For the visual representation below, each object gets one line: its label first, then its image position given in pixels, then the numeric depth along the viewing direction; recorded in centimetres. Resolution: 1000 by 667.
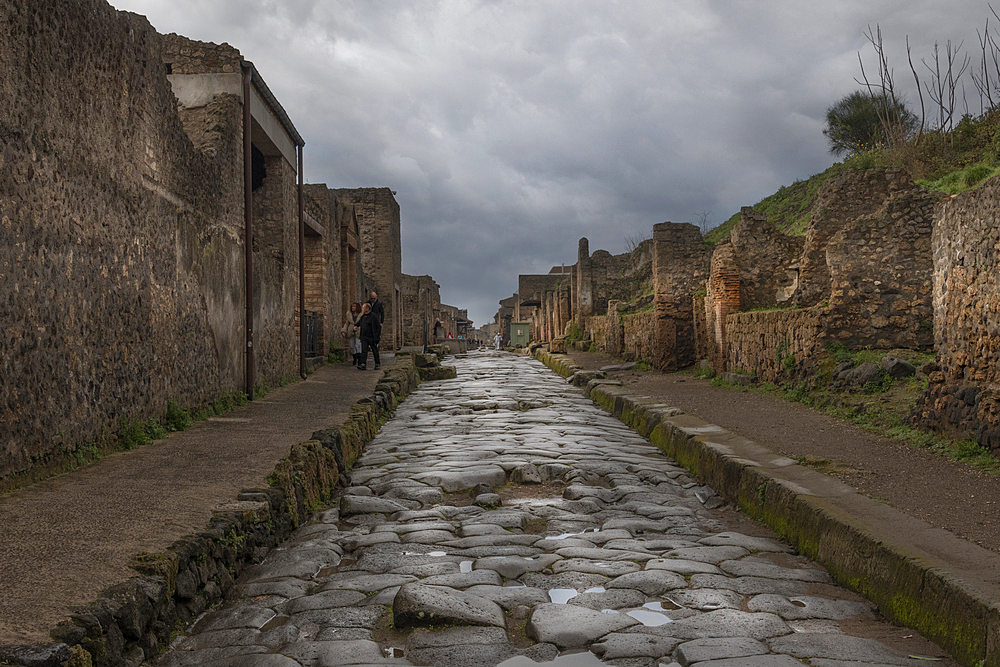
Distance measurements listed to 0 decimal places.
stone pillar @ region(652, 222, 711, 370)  1566
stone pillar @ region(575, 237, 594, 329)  2789
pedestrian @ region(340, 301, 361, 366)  1731
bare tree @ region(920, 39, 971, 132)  1973
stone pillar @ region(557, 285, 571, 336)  3247
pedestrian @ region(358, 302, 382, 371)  1525
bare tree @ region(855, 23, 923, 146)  2070
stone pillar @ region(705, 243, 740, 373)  1329
